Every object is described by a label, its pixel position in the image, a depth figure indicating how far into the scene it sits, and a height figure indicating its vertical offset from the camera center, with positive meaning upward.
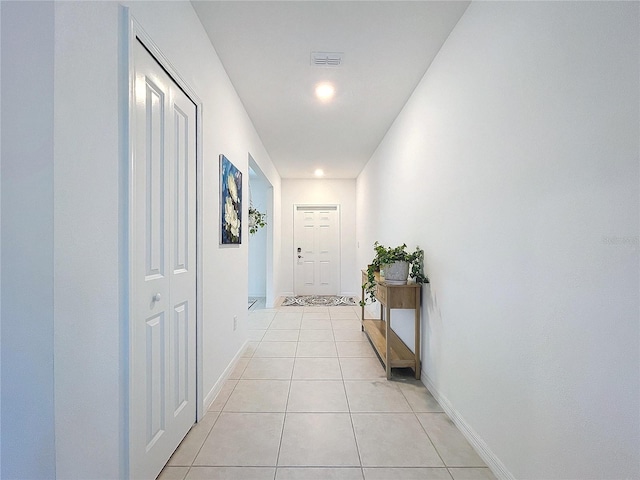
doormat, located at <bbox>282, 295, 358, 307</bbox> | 5.41 -1.19
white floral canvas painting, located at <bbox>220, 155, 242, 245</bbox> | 2.35 +0.28
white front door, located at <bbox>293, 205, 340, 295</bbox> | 6.38 -0.29
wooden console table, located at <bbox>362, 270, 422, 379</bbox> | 2.47 -0.56
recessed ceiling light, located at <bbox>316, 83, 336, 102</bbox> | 2.65 +1.31
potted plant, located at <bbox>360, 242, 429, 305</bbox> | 2.53 -0.21
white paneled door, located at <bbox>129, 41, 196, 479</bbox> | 1.24 -0.15
